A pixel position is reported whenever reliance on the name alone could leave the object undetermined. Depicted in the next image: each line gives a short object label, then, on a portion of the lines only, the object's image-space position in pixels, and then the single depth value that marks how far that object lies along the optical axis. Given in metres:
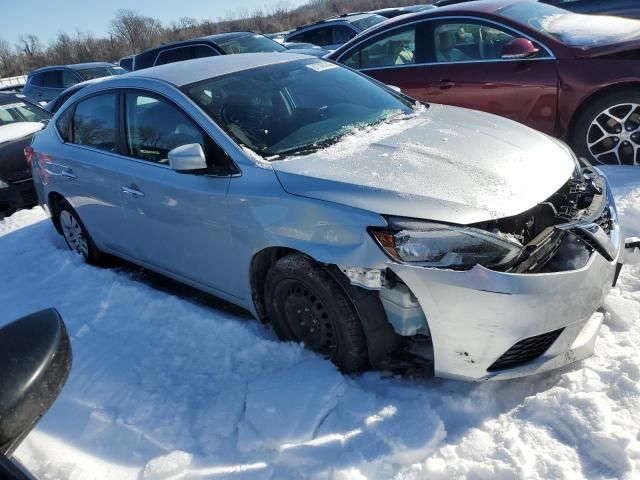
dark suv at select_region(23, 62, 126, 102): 14.11
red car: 4.64
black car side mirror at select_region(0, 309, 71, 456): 1.19
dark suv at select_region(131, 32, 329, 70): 10.48
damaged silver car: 2.33
